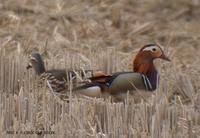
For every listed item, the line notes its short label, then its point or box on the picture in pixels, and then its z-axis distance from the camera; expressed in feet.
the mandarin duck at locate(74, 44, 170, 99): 47.06
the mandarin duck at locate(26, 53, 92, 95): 47.12
